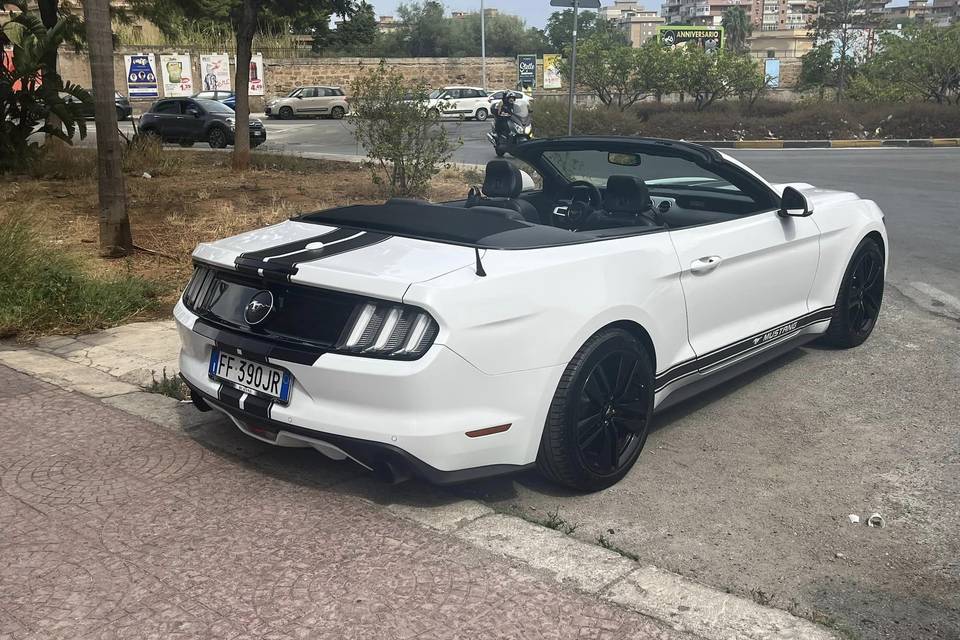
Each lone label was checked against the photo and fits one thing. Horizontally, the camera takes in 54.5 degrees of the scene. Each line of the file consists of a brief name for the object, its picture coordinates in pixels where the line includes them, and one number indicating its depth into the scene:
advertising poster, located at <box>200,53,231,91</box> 48.41
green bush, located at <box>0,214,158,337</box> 6.48
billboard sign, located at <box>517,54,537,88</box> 53.69
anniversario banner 62.61
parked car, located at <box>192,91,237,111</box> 34.87
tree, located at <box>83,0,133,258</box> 8.22
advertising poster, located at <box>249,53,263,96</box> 49.58
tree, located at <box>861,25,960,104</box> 31.34
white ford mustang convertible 3.37
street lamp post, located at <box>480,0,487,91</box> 55.63
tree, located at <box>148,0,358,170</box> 16.50
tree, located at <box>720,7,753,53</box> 111.75
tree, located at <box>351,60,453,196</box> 12.61
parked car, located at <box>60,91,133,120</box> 38.75
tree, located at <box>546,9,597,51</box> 96.96
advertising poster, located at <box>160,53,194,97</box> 48.12
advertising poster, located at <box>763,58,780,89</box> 63.59
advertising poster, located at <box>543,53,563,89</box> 53.19
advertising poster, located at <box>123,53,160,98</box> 47.91
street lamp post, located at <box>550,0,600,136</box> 13.79
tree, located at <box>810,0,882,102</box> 43.99
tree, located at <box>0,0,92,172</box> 15.11
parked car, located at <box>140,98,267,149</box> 26.62
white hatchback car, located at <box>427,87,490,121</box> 43.31
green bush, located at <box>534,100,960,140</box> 28.28
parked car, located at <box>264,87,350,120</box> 44.25
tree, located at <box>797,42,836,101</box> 48.22
